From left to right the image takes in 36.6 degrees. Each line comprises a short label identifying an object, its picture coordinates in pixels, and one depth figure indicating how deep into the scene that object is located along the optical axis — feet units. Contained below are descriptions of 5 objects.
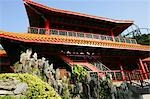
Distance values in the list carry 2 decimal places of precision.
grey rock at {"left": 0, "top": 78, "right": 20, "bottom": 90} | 19.66
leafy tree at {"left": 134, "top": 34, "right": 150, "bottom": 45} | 88.58
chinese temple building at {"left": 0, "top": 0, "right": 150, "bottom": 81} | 39.32
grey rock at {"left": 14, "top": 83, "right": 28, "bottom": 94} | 18.96
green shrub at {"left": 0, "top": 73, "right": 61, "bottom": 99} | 18.80
